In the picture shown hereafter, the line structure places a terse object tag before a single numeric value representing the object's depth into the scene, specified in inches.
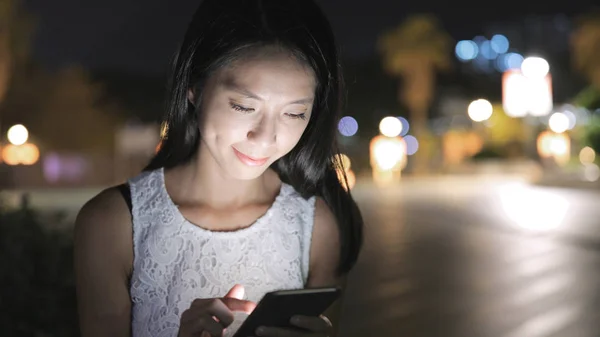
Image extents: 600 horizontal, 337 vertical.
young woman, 65.9
